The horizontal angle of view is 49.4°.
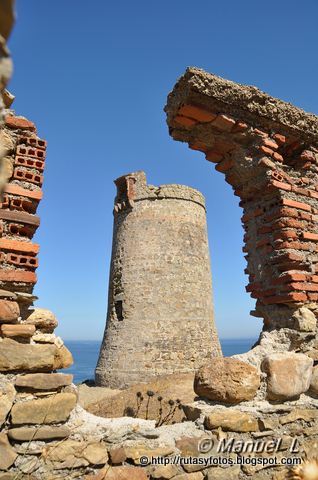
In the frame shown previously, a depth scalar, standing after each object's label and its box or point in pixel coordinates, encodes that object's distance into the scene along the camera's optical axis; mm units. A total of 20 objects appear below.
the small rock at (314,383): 3348
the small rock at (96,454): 2391
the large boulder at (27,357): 2393
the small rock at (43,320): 2637
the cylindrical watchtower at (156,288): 13391
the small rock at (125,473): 2396
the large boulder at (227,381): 2990
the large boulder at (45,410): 2332
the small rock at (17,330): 2439
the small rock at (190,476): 2578
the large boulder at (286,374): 3102
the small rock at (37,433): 2295
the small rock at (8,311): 2424
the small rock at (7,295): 2466
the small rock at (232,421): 2854
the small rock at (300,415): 3078
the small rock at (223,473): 2699
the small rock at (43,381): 2408
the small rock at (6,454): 2188
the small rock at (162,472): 2506
